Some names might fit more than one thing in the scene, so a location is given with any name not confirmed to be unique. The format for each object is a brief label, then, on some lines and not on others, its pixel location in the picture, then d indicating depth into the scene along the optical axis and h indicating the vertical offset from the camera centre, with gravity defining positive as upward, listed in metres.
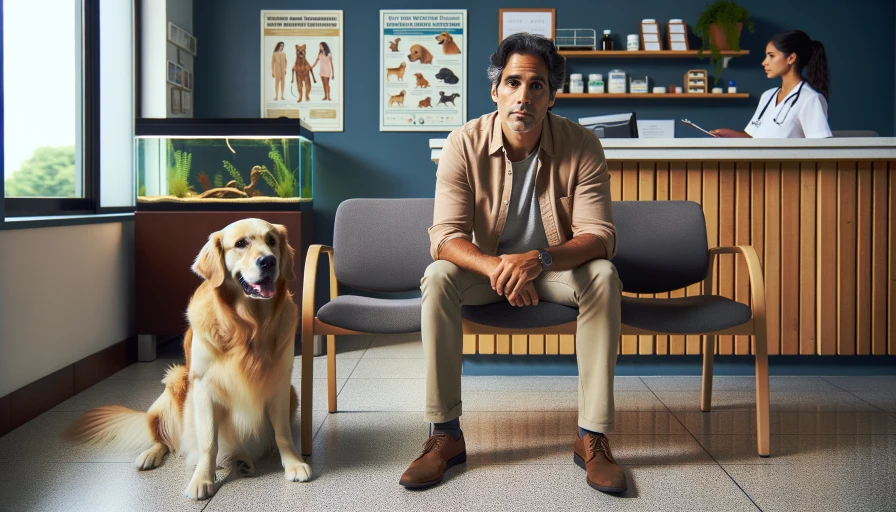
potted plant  4.95 +1.29
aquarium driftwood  4.17 +0.20
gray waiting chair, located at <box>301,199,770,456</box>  2.85 -0.08
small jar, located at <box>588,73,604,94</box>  5.15 +0.95
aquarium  4.10 +0.35
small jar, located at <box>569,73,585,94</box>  5.15 +0.95
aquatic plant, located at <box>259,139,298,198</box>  4.21 +0.29
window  3.07 +0.53
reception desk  3.46 -0.02
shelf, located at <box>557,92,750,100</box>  5.14 +0.87
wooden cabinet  4.00 -0.18
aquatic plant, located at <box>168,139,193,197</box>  4.13 +0.30
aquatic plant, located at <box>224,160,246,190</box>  4.17 +0.29
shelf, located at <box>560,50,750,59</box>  5.10 +1.14
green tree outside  3.13 +0.22
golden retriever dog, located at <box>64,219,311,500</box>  2.12 -0.36
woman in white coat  3.88 +0.70
